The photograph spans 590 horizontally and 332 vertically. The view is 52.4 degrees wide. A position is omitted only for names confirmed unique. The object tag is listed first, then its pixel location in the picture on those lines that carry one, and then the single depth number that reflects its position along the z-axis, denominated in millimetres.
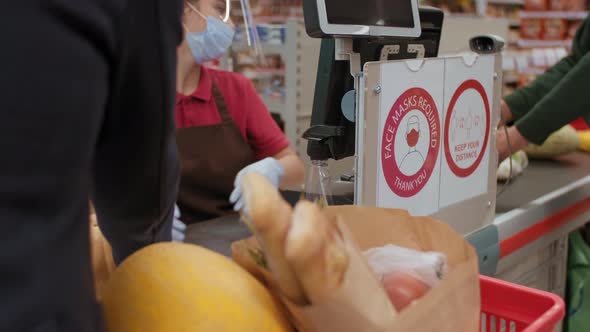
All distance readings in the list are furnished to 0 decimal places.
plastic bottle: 1300
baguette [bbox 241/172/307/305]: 470
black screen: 1176
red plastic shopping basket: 812
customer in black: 411
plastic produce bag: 690
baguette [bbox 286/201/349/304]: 465
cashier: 1993
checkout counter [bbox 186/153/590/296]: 1497
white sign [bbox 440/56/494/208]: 1387
